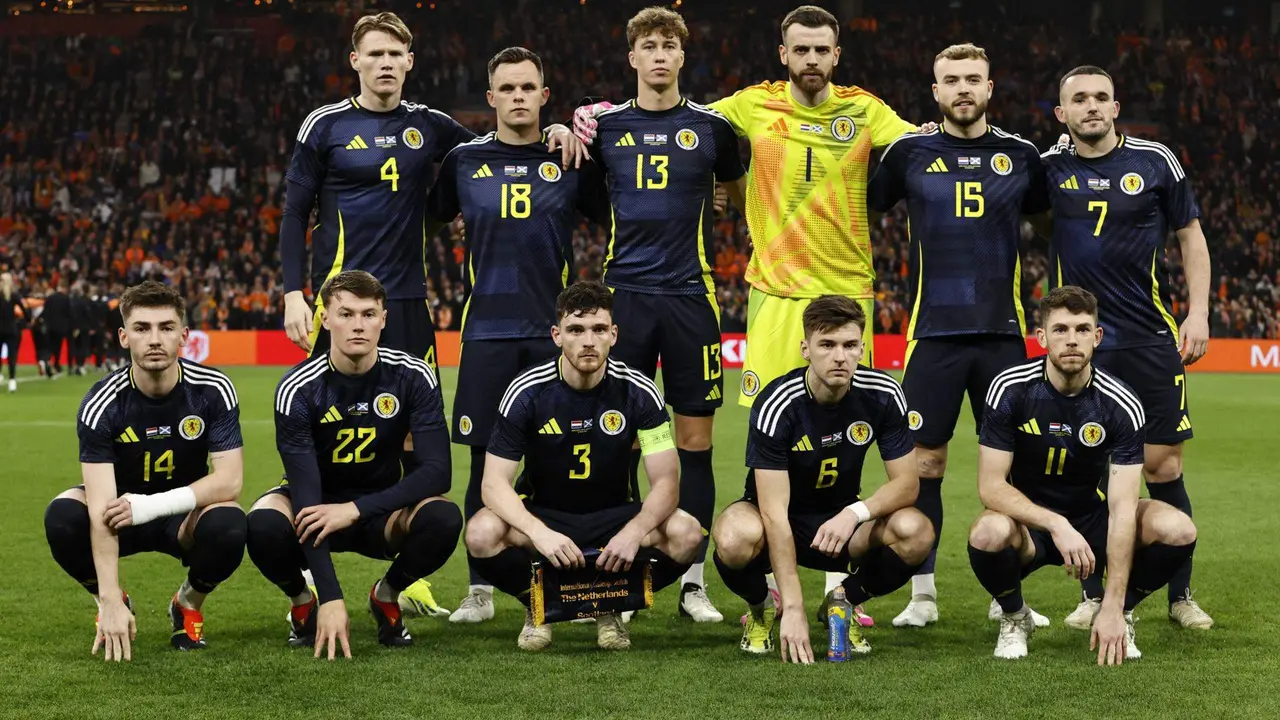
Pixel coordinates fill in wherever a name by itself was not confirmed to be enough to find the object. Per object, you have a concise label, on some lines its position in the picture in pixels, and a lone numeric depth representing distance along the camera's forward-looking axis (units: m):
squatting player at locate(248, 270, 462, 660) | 5.18
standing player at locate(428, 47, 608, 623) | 5.96
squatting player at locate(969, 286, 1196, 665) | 5.00
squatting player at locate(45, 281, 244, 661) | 5.08
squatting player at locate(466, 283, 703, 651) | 5.16
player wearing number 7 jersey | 5.79
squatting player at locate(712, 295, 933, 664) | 5.01
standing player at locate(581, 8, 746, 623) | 5.95
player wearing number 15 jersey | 5.82
